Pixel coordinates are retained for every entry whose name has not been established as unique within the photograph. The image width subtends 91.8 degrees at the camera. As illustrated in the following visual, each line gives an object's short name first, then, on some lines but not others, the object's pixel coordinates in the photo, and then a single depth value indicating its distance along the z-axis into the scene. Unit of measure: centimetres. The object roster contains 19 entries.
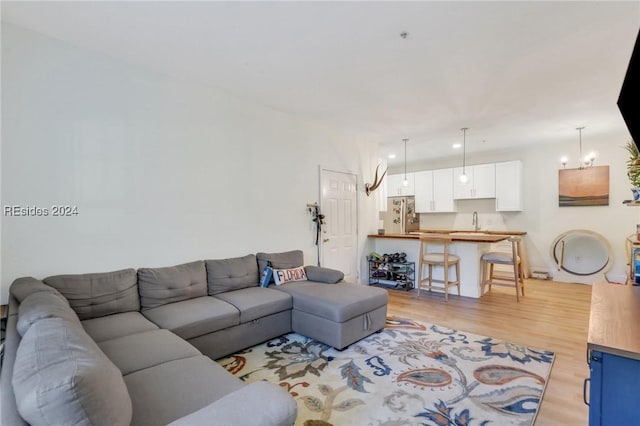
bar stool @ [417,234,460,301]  449
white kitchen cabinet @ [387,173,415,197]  740
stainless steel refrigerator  668
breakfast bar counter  455
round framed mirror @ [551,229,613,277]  541
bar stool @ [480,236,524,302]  435
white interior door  469
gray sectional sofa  91
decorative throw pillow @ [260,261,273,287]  346
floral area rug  195
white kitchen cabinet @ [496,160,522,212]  600
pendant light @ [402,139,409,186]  565
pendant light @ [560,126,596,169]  536
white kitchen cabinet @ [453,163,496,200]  628
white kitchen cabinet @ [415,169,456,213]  680
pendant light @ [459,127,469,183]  498
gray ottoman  281
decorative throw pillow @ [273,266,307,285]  352
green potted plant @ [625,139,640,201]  224
